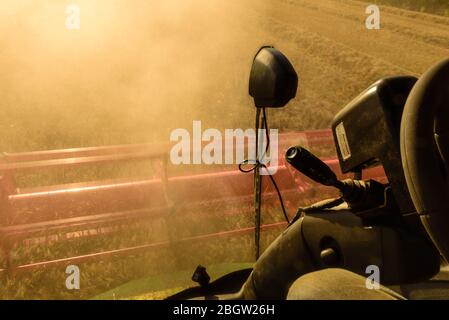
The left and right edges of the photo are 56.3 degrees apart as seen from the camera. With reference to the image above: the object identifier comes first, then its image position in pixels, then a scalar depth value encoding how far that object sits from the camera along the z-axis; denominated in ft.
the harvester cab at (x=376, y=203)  3.48
